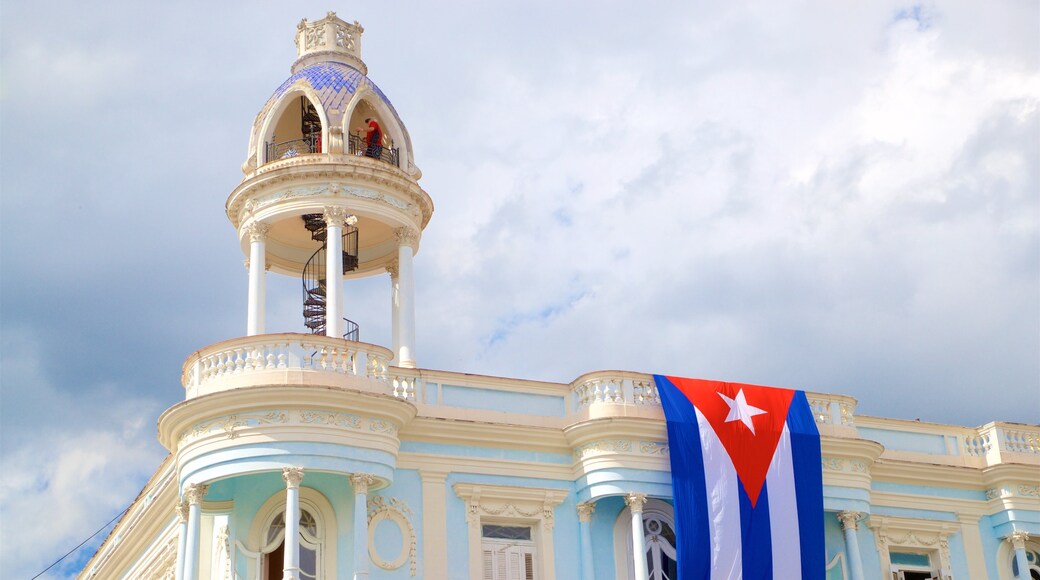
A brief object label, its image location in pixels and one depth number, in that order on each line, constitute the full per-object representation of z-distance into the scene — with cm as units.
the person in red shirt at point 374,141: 3381
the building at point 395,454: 2675
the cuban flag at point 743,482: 2892
